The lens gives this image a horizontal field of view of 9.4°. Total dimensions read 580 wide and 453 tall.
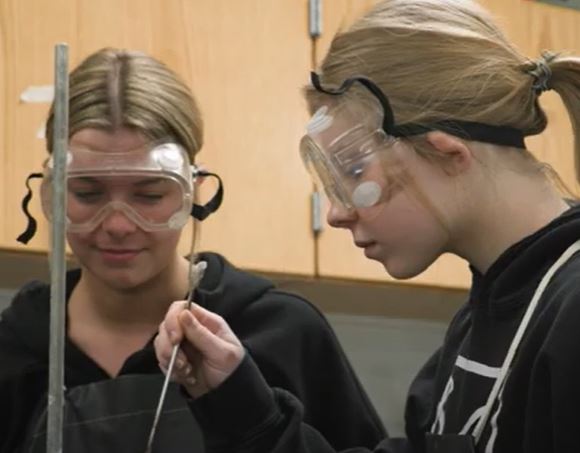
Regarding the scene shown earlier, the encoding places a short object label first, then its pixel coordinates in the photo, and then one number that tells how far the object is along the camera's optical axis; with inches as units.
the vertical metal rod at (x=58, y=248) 107.5
